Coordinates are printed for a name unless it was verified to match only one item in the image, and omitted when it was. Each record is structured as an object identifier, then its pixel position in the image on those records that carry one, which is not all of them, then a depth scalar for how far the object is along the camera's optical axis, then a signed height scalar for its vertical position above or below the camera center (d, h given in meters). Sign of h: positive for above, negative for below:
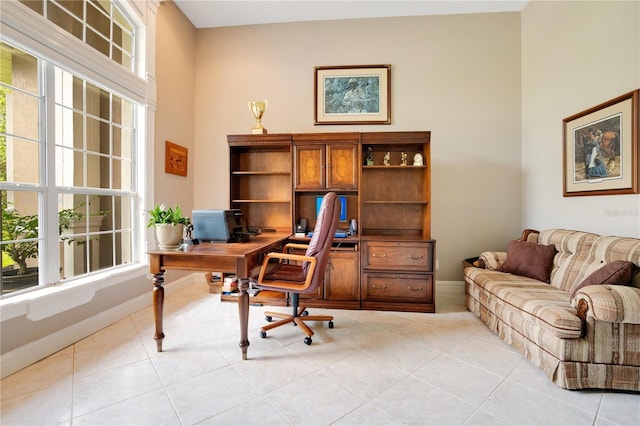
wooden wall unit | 3.02 +0.15
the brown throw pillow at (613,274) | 1.88 -0.43
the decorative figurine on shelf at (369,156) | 3.38 +0.70
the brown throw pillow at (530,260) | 2.63 -0.48
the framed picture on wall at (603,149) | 2.23 +0.57
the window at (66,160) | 2.01 +0.45
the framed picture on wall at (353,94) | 3.71 +1.60
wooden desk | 1.95 -0.38
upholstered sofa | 1.69 -0.66
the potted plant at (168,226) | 2.12 -0.11
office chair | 2.16 -0.45
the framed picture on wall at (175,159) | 3.43 +0.69
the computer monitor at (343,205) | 3.53 +0.09
